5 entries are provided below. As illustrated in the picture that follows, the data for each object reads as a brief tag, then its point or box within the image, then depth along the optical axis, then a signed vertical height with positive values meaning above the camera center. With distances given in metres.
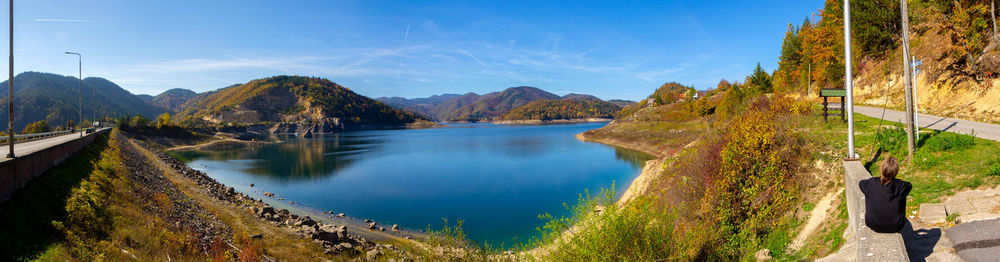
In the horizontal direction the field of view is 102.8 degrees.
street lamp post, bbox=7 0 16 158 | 11.71 +0.41
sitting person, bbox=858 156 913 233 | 5.68 -1.06
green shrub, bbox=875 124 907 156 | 10.75 -0.38
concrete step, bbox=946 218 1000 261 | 5.45 -1.64
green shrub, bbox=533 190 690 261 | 9.64 -2.64
